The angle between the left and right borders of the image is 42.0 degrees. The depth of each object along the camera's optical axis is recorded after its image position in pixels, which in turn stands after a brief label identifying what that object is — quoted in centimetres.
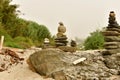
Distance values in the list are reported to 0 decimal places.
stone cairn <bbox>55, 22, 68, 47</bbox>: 525
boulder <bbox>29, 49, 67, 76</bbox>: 429
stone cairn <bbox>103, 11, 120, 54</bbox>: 460
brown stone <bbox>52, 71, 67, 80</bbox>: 415
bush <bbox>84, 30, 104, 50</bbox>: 732
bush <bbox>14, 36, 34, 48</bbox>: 790
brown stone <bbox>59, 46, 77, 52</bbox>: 519
